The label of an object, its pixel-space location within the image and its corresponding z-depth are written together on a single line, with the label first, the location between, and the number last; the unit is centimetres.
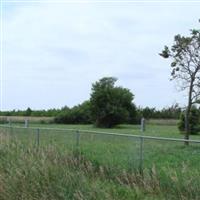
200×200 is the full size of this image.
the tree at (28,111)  4971
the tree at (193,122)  2613
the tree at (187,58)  1396
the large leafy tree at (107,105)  4037
